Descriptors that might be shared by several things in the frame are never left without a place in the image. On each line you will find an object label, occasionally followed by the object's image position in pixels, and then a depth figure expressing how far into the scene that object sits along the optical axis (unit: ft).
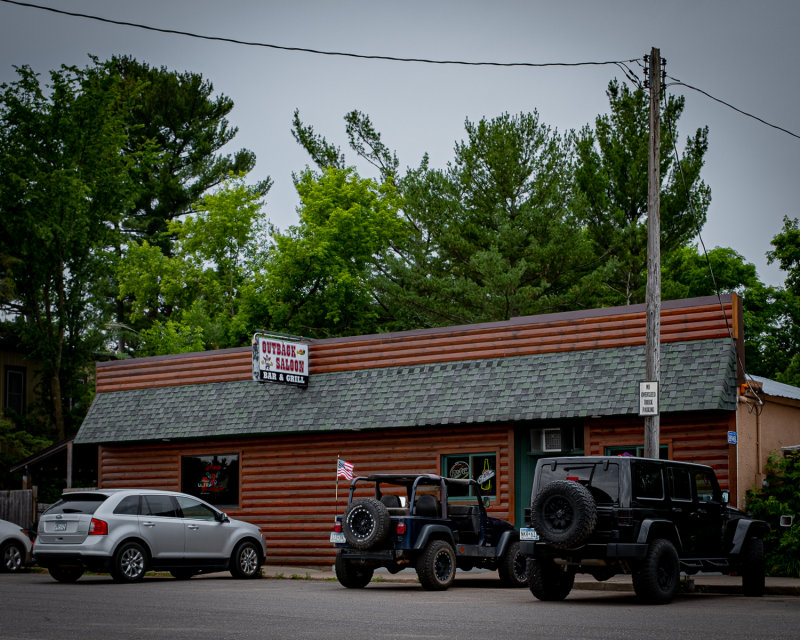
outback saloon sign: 79.92
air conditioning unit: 73.97
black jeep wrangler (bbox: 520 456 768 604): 47.65
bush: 62.75
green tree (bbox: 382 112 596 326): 133.90
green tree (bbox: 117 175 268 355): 160.45
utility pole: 59.77
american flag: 76.54
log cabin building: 68.18
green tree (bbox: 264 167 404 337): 146.72
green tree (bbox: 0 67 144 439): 124.88
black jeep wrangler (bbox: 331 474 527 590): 56.08
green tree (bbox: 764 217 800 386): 139.85
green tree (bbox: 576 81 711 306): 139.85
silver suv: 60.95
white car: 73.61
